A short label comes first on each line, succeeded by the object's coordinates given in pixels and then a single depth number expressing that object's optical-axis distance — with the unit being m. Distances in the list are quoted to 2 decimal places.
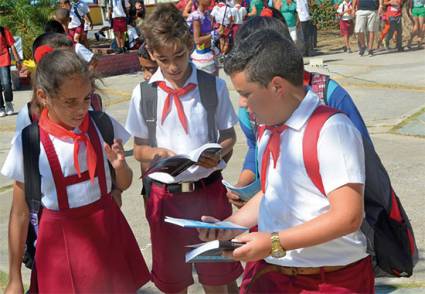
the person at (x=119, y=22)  17.14
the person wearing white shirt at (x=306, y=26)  15.98
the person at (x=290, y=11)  15.78
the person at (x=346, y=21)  17.22
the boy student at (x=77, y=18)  13.97
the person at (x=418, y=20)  16.84
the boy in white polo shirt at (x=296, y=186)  2.21
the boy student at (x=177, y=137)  3.61
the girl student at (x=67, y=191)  3.07
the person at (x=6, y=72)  11.25
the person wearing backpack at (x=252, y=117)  2.89
